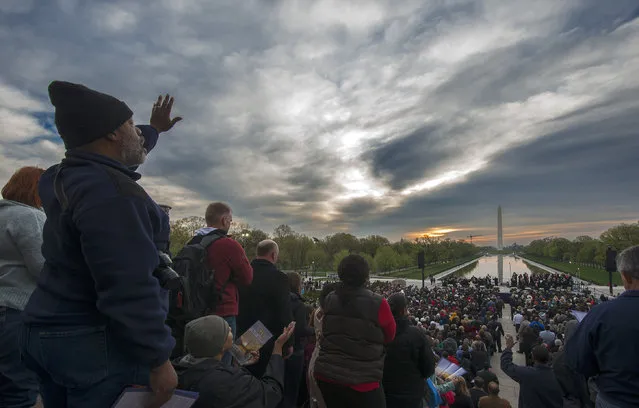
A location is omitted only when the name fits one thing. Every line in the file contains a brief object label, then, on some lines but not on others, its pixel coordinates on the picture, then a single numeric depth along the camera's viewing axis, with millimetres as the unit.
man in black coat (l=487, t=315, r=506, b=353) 16891
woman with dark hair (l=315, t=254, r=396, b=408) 3068
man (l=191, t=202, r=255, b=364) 3223
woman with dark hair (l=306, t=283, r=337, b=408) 3303
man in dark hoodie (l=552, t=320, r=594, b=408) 4004
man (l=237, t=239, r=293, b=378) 3605
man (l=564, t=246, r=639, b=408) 2555
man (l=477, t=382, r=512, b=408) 5023
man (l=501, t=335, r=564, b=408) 4305
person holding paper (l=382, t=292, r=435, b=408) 3664
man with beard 1425
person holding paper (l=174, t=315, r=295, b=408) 2221
